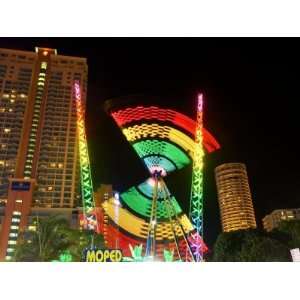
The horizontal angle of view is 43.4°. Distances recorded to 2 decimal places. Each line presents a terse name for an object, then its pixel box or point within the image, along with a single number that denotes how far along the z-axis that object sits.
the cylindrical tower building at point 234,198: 150.00
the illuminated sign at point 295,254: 23.43
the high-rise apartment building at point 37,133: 81.58
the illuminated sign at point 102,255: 23.19
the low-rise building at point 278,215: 119.58
